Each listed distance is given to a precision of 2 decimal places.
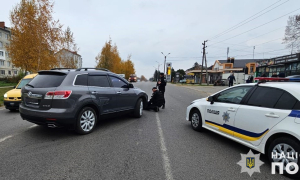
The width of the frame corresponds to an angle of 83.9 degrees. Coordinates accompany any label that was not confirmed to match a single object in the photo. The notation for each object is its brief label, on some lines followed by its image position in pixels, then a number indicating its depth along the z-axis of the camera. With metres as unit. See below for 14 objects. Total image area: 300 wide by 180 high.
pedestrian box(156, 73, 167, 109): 9.04
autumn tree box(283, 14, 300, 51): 27.69
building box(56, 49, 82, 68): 19.52
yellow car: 6.97
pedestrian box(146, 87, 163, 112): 7.62
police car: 2.71
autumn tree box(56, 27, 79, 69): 20.15
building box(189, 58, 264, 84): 41.69
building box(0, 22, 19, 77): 48.71
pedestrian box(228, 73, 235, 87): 17.08
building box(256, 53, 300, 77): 19.80
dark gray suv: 3.93
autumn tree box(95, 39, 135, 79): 33.31
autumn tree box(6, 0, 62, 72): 14.75
